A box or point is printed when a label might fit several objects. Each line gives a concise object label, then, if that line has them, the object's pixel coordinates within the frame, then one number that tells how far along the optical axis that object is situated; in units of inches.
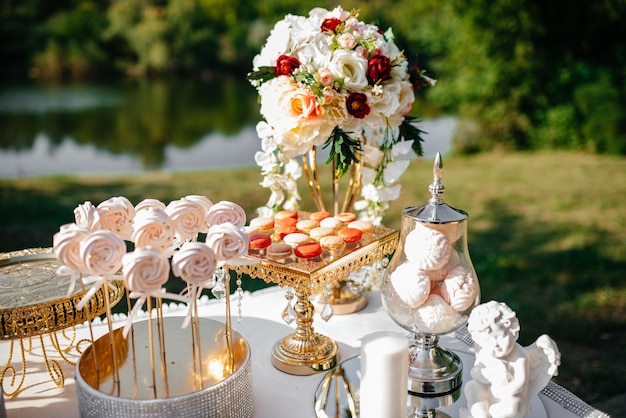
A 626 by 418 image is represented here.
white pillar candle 34.6
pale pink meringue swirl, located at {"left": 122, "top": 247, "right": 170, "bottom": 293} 32.1
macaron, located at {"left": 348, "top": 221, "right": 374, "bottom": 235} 52.4
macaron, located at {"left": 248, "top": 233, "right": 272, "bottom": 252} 48.2
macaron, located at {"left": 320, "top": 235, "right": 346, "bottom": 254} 47.8
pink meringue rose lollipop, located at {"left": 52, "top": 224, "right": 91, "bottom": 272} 34.3
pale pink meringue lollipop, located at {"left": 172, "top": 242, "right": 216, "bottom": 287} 33.3
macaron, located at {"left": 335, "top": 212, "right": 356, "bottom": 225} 55.3
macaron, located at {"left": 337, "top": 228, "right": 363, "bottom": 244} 49.9
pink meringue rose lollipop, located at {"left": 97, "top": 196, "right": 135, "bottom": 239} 39.4
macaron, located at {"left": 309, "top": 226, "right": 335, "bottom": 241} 49.9
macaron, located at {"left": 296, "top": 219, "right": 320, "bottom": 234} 52.1
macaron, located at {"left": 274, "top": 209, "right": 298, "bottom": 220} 54.7
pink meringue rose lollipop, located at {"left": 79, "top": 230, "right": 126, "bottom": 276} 33.2
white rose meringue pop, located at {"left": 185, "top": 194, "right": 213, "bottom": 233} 40.5
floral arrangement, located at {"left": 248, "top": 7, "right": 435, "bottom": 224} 49.7
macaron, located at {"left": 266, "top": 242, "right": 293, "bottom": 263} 46.5
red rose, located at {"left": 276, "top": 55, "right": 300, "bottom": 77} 50.7
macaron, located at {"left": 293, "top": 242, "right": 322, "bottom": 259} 46.4
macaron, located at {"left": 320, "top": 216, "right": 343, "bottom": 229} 52.2
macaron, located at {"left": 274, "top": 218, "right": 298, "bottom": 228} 53.3
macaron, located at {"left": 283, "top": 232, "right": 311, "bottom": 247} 48.9
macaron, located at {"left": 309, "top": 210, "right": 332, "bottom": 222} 54.9
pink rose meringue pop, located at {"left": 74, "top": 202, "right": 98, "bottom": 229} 38.5
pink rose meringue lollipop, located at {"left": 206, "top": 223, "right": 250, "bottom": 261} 35.7
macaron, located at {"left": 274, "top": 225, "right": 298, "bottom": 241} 51.7
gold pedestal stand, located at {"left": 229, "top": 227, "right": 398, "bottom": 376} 44.7
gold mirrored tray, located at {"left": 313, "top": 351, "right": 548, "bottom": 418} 40.7
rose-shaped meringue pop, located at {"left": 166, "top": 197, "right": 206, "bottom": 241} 38.9
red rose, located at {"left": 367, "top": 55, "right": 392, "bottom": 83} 50.2
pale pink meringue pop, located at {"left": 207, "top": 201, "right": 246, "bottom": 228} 40.2
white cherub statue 34.9
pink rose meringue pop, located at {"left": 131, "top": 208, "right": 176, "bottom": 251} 35.8
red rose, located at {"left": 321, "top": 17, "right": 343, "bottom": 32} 52.7
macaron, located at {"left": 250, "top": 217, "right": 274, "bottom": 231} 52.9
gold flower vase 58.8
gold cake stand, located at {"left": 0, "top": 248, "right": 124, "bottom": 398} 41.0
